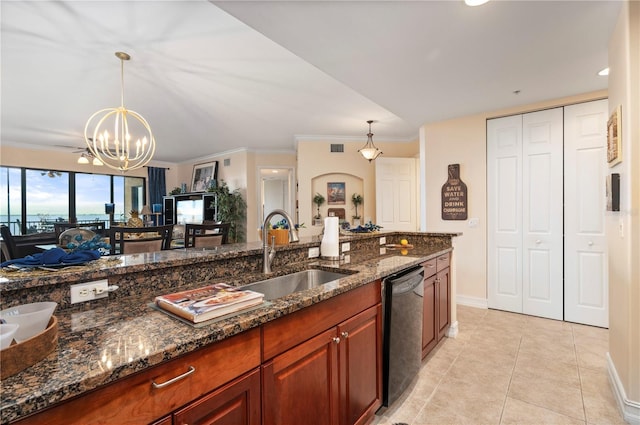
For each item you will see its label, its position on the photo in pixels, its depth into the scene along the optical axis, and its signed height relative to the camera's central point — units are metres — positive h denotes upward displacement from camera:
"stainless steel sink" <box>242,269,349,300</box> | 1.74 -0.43
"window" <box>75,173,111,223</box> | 7.13 +0.42
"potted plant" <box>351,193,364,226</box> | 5.87 +0.19
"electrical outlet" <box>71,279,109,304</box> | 1.19 -0.31
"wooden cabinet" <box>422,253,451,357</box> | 2.47 -0.80
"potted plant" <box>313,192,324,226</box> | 5.80 +0.16
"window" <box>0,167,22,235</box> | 6.04 +0.31
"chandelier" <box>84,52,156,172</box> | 2.78 +1.44
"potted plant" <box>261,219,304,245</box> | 2.11 -0.15
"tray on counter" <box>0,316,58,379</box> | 0.70 -0.34
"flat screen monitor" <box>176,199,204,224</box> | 7.43 +0.05
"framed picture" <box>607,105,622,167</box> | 1.96 +0.49
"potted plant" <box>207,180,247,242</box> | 6.85 +0.11
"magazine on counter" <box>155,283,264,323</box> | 1.04 -0.33
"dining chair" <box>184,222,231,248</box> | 3.41 -0.27
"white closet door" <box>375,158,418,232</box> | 5.39 +0.33
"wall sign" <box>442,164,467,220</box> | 4.04 +0.19
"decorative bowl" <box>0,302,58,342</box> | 0.81 -0.29
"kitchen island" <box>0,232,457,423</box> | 0.69 -0.37
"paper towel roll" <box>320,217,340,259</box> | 2.29 -0.21
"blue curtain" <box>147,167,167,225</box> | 8.16 +0.78
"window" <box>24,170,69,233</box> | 6.36 +0.34
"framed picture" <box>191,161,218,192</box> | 7.59 +0.96
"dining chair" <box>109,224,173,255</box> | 2.96 -0.28
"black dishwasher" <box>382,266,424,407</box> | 1.88 -0.77
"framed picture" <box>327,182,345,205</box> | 5.90 +0.37
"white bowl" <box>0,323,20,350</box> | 0.70 -0.28
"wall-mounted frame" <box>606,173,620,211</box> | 2.00 +0.13
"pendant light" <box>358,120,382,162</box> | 4.85 +0.96
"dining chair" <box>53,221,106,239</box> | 3.82 -0.18
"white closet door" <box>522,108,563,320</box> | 3.46 -0.03
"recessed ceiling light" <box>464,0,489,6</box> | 1.85 +1.28
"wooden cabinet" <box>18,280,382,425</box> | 0.78 -0.57
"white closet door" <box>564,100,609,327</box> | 3.21 -0.04
